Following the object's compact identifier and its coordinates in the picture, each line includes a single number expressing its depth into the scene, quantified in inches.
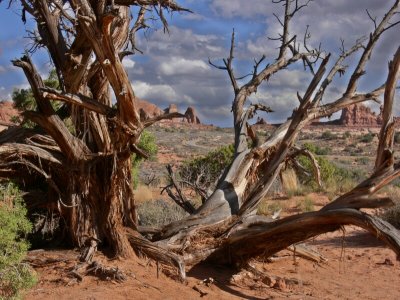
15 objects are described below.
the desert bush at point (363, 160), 1658.7
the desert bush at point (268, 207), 615.4
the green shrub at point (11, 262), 230.7
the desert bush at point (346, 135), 2686.0
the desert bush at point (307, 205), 653.3
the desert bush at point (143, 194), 716.7
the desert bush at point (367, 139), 2459.4
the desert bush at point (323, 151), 1899.5
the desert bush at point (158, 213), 528.7
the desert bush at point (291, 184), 764.3
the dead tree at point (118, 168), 297.3
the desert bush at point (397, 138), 2209.0
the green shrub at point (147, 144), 706.6
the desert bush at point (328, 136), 2687.0
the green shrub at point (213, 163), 842.2
